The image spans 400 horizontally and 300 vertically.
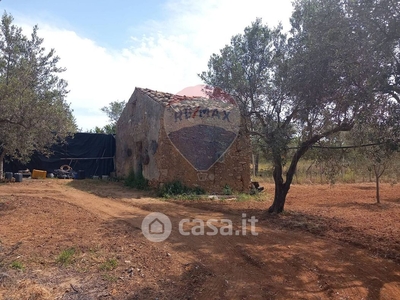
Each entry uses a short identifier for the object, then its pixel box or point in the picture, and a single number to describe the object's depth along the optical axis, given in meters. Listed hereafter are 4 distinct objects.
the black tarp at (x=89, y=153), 19.97
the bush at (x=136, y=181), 14.17
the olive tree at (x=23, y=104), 8.49
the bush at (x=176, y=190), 12.45
